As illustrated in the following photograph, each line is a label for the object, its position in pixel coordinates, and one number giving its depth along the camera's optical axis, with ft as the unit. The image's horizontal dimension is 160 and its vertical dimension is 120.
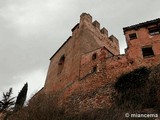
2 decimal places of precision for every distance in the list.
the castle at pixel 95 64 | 33.70
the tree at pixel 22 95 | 48.77
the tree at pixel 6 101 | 54.19
